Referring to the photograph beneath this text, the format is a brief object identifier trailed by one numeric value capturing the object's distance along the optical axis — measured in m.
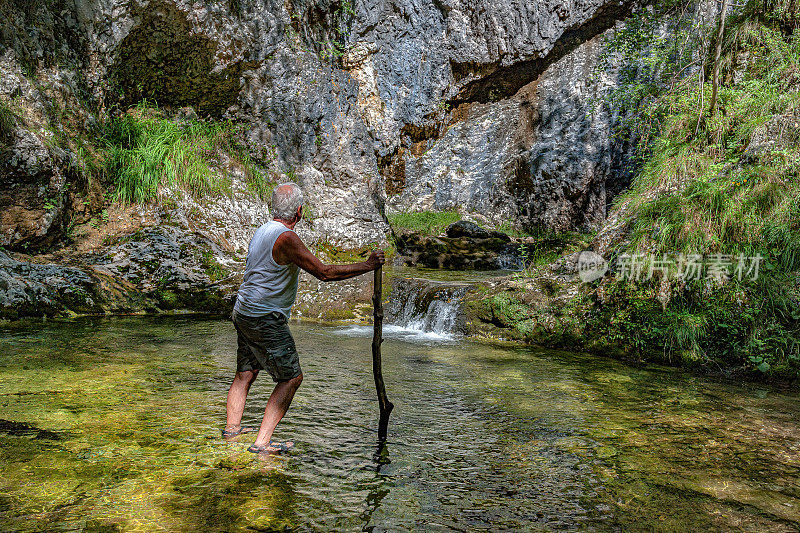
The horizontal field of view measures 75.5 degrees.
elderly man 3.40
